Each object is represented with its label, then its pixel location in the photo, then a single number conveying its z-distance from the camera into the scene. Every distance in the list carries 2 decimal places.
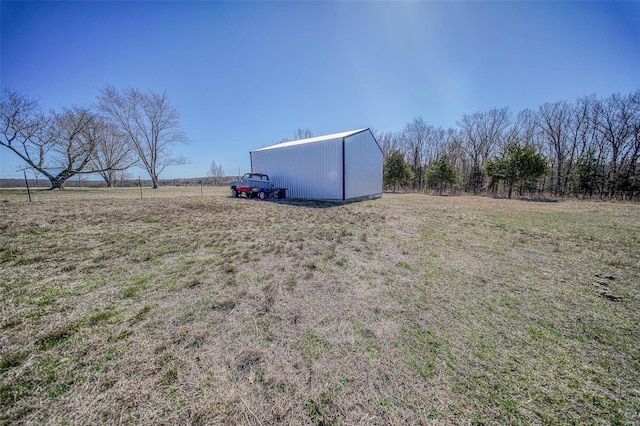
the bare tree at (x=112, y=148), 22.59
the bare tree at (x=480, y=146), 26.59
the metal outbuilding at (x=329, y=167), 13.56
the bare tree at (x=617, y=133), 20.14
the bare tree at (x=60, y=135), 17.41
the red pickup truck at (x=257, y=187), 15.32
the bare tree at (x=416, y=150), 31.77
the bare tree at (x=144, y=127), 24.58
